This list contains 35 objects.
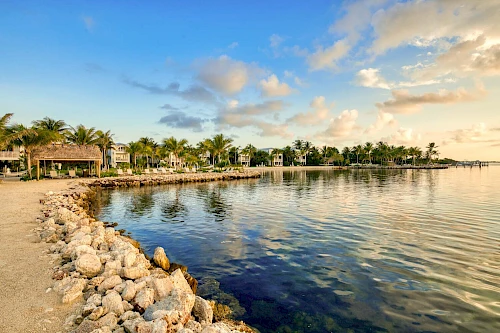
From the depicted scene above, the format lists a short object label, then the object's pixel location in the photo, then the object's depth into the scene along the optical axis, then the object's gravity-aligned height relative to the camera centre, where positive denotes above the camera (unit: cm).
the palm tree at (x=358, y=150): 13500 +505
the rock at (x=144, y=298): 494 -239
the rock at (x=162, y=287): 532 -238
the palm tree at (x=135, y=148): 6856 +420
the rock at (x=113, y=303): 464 -231
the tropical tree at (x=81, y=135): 5084 +567
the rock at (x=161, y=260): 794 -270
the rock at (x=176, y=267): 795 -295
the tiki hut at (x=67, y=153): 3434 +171
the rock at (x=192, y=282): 690 -295
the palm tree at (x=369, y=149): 13275 +557
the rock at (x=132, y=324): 407 -238
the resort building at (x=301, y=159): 12746 +142
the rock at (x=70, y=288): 494 -225
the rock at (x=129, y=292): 513 -233
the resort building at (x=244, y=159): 11574 +172
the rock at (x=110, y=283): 546 -232
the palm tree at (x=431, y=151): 13662 +435
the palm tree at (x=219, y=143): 7669 +571
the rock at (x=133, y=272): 611 -236
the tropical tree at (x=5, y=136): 2764 +332
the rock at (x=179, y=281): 590 -250
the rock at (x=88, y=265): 606 -216
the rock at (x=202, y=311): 502 -268
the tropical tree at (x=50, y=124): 4678 +718
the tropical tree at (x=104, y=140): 5803 +538
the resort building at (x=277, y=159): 12292 +153
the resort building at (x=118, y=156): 8881 +306
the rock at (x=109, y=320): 423 -236
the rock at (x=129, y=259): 655 -222
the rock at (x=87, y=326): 401 -232
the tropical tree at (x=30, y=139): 3089 +321
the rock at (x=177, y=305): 458 -239
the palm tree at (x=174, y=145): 6875 +502
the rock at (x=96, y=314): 438 -232
